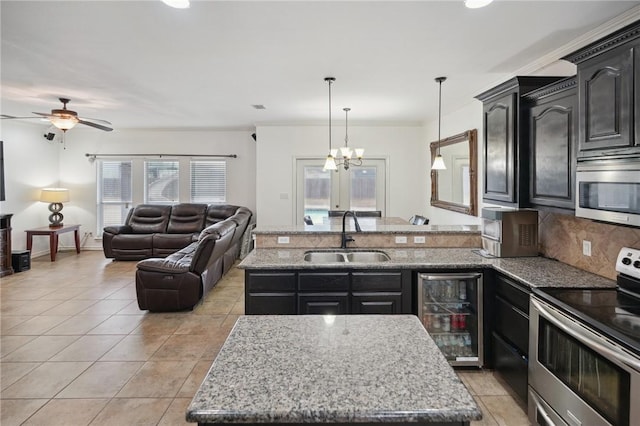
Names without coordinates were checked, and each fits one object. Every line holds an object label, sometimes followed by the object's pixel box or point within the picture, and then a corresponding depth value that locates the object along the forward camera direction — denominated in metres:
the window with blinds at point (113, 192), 8.01
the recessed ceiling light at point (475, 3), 2.22
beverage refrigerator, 2.92
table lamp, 7.15
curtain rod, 7.84
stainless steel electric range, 1.56
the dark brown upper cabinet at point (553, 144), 2.38
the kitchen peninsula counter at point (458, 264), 2.43
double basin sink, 3.39
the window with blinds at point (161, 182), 7.96
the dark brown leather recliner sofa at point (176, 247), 4.28
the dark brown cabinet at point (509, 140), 2.84
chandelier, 4.11
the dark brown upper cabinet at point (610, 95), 1.84
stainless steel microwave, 1.83
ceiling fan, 4.64
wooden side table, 6.81
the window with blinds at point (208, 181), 7.95
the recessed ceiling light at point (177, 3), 2.24
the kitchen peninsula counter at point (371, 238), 3.56
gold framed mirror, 4.89
